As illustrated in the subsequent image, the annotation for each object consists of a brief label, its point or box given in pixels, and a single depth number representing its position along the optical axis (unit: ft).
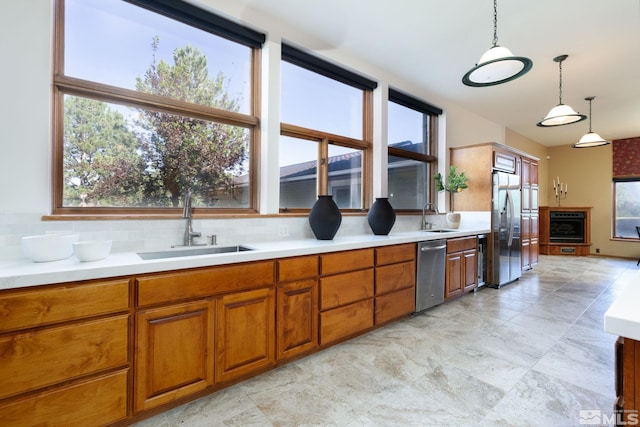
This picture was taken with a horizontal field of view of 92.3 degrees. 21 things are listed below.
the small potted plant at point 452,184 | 14.21
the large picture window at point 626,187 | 23.90
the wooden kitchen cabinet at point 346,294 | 8.00
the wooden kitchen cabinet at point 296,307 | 7.08
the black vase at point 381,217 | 11.13
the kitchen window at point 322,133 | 10.33
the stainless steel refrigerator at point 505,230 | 14.79
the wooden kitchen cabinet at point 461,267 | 12.15
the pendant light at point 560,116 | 11.71
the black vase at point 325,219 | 9.16
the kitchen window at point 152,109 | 6.77
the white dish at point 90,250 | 5.21
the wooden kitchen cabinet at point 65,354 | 4.27
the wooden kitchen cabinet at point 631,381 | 2.68
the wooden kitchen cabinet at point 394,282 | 9.43
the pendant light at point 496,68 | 7.21
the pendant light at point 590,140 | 15.79
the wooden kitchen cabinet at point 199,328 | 5.34
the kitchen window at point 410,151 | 13.93
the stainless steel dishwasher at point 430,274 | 10.83
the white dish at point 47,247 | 5.10
